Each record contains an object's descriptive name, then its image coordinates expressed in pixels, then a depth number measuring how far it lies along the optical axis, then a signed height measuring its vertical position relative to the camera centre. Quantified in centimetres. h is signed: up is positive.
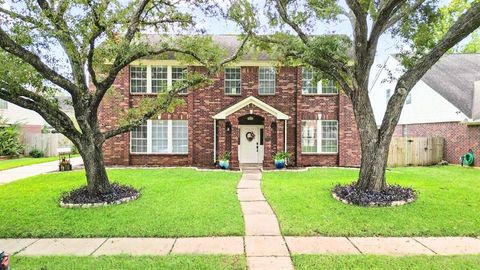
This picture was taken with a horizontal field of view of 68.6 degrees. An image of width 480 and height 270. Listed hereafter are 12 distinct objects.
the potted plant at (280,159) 1784 -99
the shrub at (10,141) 2484 -12
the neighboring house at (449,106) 1961 +204
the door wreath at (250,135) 1952 +25
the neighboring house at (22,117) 2853 +185
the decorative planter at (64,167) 1750 -138
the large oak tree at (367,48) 1000 +280
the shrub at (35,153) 2673 -105
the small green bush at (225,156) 1786 -84
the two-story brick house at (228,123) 1888 +121
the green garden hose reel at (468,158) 1920 -101
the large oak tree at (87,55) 866 +239
